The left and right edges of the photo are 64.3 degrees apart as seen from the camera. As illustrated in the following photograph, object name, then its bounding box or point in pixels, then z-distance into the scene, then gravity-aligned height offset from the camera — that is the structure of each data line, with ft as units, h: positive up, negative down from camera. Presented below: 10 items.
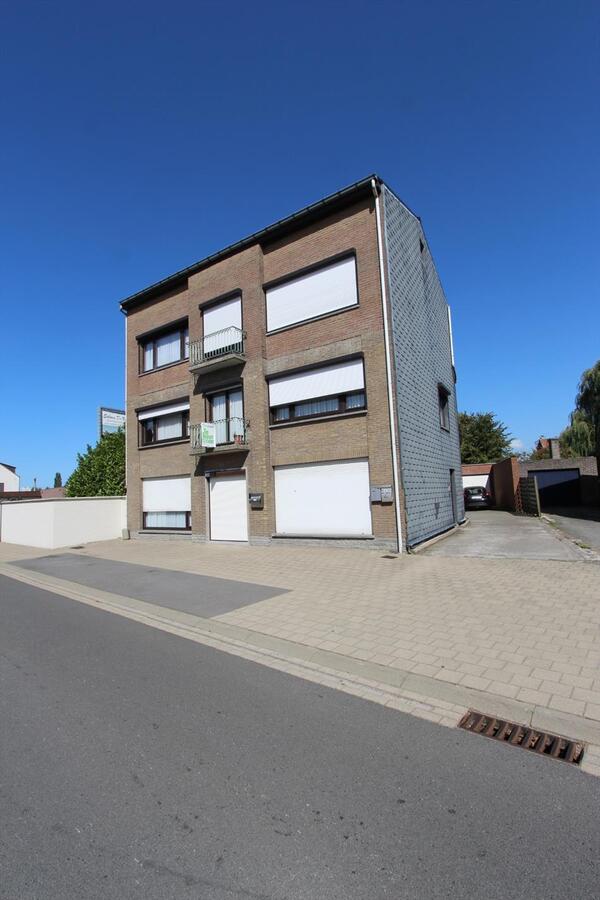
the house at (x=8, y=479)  211.82 +10.78
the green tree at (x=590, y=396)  101.65 +17.96
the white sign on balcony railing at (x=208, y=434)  50.88 +6.49
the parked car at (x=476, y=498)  93.45 -2.82
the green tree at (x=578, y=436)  119.87 +11.00
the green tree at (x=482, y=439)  149.69 +13.98
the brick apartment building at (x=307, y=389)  42.34 +10.63
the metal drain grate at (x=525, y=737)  10.40 -5.90
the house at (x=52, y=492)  157.38 +3.06
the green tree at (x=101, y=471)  78.02 +4.76
